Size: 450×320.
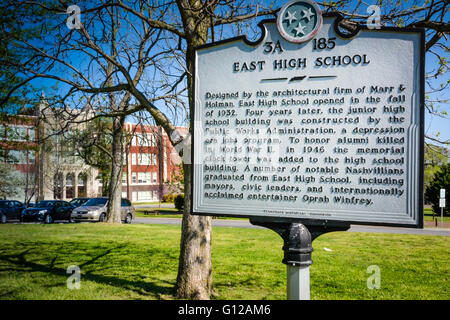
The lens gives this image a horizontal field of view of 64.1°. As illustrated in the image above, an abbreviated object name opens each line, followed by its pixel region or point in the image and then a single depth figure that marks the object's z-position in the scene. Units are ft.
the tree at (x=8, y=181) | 103.17
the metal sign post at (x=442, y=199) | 68.49
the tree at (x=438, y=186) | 98.53
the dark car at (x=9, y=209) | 76.43
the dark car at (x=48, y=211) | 74.13
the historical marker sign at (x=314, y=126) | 9.35
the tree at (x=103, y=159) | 100.87
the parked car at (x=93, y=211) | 67.72
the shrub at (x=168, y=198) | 162.83
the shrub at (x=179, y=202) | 112.06
